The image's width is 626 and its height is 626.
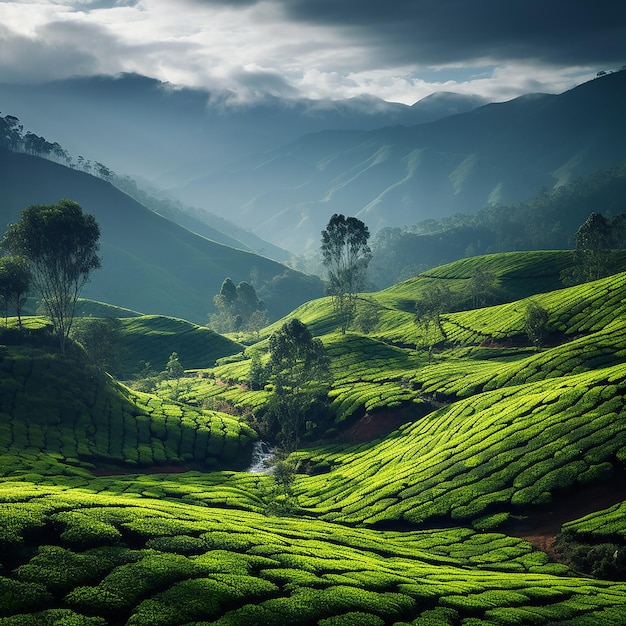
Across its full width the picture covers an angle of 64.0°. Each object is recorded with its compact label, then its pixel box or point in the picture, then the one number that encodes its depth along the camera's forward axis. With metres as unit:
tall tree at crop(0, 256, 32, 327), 91.38
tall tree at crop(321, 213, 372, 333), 147.88
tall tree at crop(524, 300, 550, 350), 103.81
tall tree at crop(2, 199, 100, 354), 89.06
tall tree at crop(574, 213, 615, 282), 144.38
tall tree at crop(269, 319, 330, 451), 94.19
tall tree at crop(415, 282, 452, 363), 120.56
